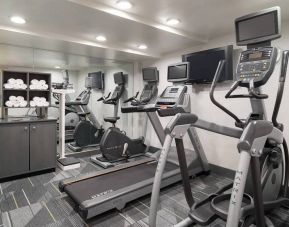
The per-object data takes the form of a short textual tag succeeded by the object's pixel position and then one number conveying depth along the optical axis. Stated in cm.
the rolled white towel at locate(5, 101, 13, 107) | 363
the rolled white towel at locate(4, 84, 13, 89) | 362
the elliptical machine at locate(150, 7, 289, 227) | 164
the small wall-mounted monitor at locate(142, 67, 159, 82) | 466
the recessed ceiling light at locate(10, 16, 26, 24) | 291
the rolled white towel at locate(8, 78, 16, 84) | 366
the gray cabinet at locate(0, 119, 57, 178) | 338
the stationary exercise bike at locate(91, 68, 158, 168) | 427
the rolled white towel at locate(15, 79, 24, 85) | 373
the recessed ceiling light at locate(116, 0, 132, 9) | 250
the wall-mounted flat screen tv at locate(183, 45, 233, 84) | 356
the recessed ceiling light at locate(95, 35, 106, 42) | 374
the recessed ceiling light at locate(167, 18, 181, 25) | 302
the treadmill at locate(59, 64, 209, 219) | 252
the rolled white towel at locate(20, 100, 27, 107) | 375
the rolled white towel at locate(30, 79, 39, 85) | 388
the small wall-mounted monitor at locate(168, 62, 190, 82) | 355
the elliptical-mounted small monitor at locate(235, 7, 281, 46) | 204
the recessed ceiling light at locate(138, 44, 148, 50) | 430
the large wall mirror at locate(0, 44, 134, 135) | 404
